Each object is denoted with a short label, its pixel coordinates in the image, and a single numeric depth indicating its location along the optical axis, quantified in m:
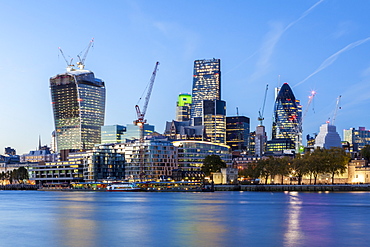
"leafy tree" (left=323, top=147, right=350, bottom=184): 189.00
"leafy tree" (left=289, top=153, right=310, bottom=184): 189.75
